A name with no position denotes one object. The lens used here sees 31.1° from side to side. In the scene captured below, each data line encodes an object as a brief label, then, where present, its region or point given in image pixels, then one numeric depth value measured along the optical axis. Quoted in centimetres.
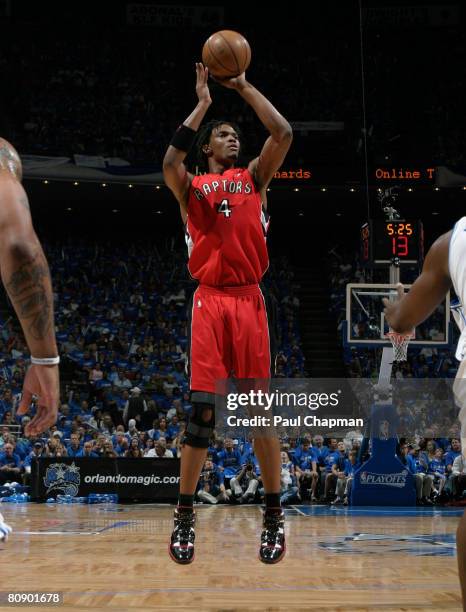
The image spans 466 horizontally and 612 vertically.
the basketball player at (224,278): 544
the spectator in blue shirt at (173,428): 1822
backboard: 1506
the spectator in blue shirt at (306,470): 1630
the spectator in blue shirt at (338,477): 1603
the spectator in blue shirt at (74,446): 1661
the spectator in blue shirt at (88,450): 1652
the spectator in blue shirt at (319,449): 1662
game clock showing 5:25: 1491
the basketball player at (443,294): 295
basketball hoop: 1356
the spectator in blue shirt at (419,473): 1608
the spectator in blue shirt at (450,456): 1646
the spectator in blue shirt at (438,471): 1625
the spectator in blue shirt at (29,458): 1639
